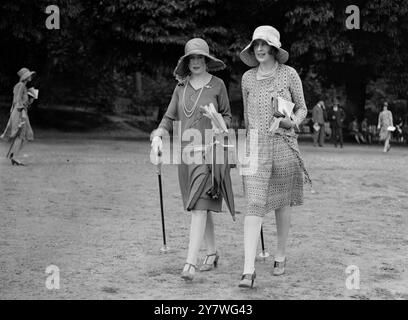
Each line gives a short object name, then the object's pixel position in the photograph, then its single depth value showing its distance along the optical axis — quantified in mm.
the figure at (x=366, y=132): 34812
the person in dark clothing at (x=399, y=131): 36150
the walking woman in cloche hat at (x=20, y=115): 16500
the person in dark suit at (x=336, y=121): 29609
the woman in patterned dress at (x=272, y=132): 6488
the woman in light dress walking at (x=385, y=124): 27223
